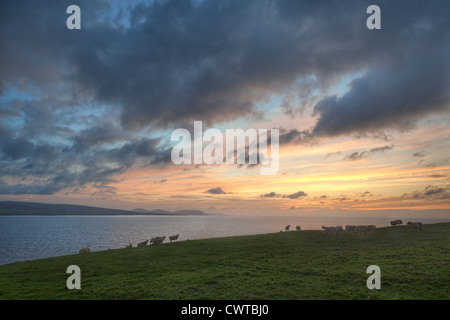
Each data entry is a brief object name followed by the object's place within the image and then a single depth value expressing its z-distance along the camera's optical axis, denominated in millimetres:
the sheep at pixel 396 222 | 45094
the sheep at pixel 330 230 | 36750
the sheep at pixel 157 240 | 39969
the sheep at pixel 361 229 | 34219
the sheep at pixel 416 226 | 34797
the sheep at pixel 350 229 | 35394
